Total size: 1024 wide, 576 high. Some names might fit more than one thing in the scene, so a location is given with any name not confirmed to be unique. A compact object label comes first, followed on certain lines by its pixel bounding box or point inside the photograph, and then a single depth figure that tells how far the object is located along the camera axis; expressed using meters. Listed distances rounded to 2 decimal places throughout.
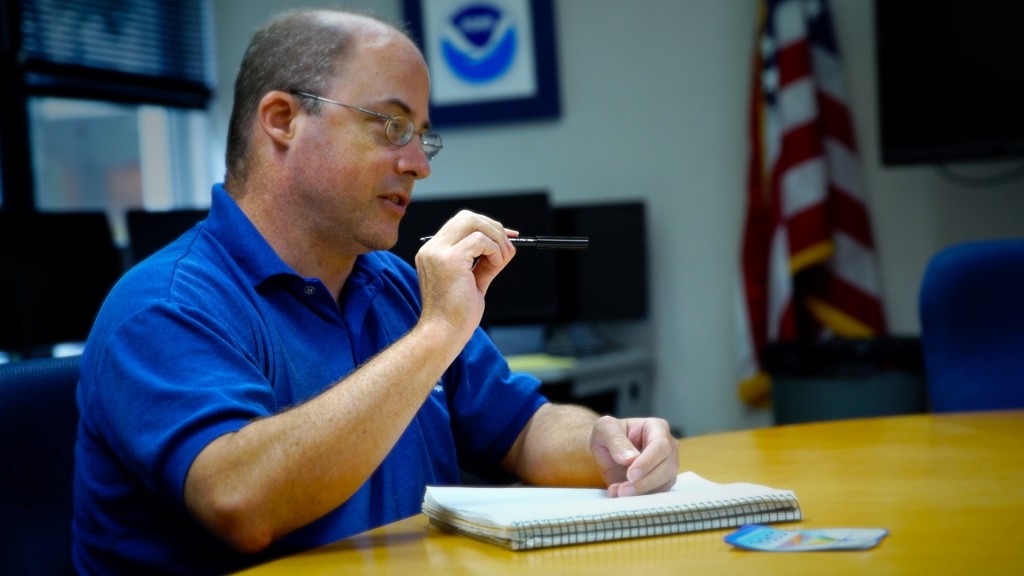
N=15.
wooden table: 0.99
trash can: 3.32
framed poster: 4.11
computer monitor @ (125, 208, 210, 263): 3.60
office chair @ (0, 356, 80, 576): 1.27
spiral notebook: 1.07
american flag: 3.65
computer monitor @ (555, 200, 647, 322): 3.89
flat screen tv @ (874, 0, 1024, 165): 3.23
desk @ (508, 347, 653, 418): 3.49
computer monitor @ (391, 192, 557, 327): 3.67
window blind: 4.00
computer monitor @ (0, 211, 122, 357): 3.32
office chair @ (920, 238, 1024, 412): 2.27
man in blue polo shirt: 1.13
